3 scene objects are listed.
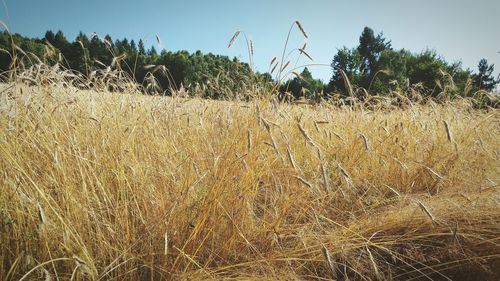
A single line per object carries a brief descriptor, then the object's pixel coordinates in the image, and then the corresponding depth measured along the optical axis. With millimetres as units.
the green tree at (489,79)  24934
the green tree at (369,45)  42625
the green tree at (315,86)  22316
